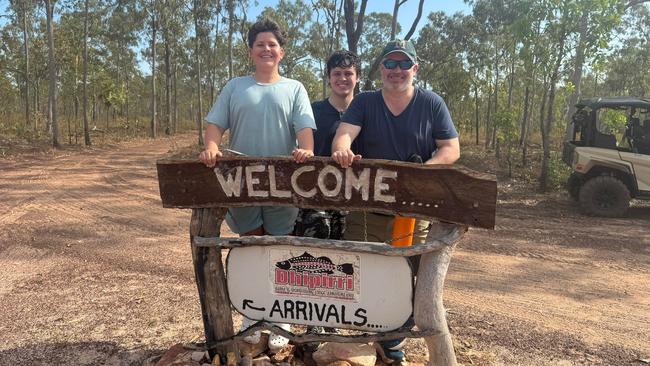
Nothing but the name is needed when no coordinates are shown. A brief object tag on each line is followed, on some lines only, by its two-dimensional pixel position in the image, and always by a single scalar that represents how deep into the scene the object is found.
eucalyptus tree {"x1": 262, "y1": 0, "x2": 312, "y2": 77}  27.30
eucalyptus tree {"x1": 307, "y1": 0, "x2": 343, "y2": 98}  18.27
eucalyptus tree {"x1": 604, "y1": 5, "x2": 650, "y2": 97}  26.16
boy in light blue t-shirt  2.46
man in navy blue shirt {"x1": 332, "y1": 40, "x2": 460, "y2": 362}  2.36
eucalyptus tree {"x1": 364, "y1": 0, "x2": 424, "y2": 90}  12.38
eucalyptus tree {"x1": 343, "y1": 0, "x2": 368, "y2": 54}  12.52
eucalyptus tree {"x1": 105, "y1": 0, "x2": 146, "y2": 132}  26.98
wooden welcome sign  2.11
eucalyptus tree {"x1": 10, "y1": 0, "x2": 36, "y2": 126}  22.29
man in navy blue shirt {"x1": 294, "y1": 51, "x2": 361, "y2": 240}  2.85
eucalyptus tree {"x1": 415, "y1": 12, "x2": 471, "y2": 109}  22.30
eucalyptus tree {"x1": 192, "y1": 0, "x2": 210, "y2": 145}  24.11
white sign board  2.24
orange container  2.45
